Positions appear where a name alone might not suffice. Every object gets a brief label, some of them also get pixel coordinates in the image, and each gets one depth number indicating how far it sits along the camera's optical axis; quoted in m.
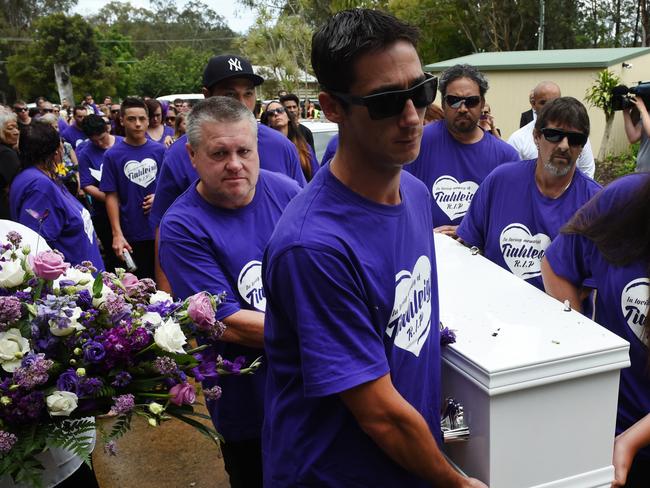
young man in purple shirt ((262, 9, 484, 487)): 1.32
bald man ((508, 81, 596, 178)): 4.88
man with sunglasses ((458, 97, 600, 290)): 2.82
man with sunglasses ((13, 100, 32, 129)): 10.84
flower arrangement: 1.60
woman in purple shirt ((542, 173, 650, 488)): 1.80
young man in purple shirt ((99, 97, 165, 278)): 5.52
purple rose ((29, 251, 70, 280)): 1.76
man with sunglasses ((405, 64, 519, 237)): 3.84
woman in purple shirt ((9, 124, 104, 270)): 3.76
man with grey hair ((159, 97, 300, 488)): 2.24
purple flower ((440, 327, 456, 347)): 1.65
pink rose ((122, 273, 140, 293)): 1.96
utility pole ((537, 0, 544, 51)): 23.19
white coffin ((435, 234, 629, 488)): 1.52
